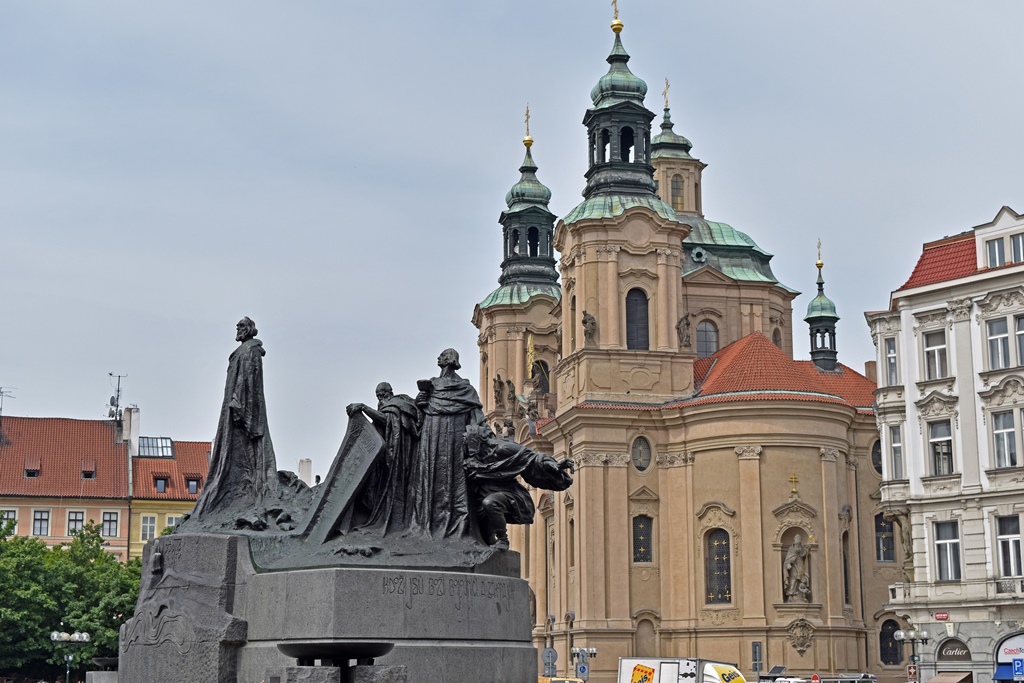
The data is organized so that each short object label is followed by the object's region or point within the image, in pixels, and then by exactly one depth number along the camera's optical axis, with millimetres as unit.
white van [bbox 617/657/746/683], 38500
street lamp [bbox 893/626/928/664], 40094
